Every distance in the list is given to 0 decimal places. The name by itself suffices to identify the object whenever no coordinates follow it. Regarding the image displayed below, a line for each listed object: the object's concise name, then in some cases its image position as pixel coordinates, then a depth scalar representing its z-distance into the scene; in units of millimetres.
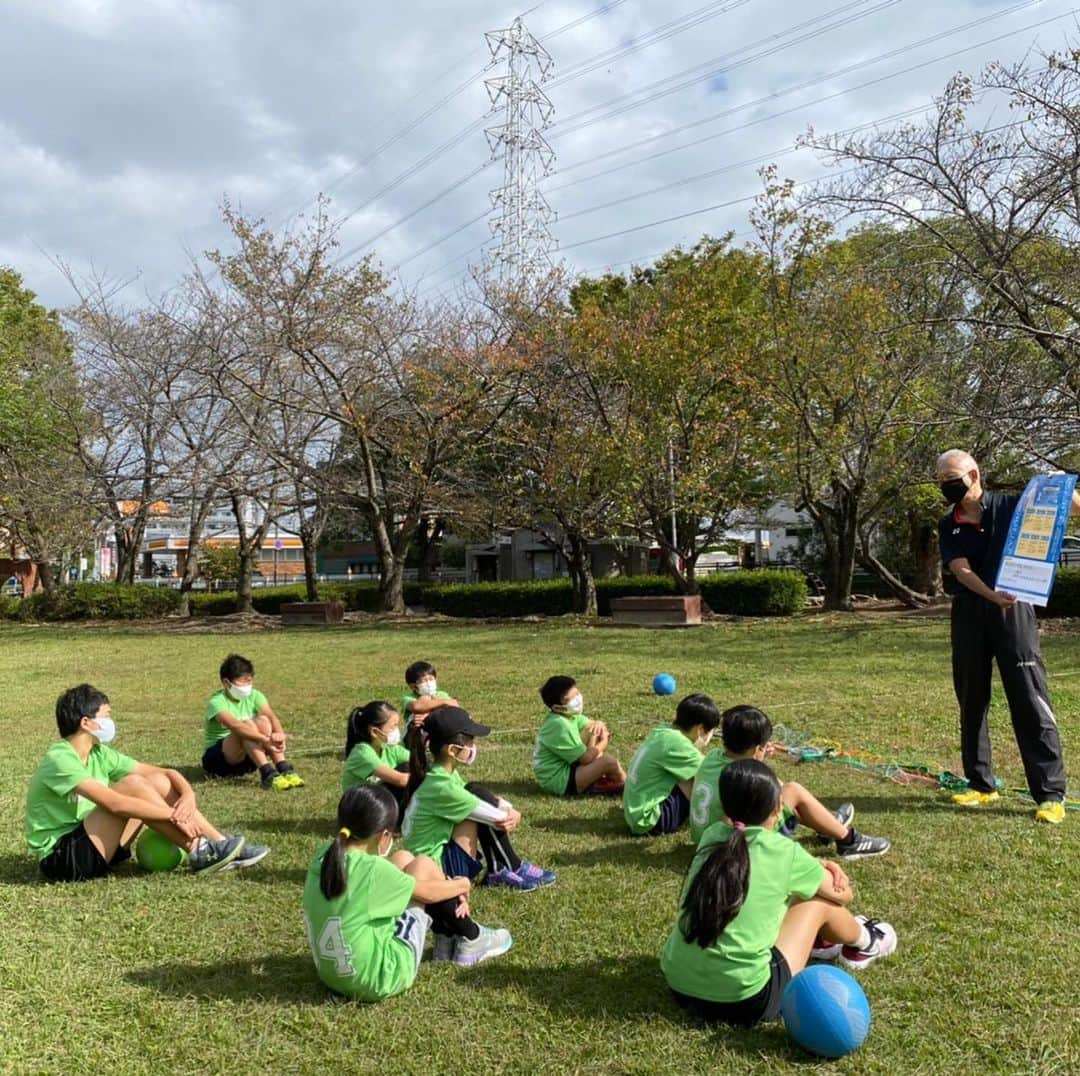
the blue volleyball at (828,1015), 2750
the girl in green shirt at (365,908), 3170
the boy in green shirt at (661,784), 5004
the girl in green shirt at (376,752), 5488
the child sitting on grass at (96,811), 4430
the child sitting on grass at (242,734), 6562
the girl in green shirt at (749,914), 2926
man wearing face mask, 5215
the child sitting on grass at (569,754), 5883
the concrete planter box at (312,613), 23023
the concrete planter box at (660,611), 18219
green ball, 4699
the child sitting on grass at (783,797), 4109
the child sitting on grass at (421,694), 6500
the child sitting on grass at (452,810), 4074
